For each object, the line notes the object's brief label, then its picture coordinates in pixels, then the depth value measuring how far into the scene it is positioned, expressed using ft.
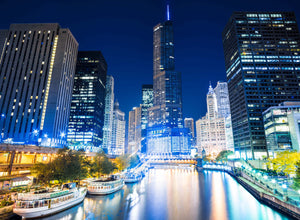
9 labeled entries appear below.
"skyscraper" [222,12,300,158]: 424.87
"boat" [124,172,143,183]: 270.05
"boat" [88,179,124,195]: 174.50
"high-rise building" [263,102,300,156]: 297.33
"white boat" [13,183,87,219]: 103.24
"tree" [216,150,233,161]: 495.16
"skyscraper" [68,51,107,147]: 613.93
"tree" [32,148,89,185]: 139.13
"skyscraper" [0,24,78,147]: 368.89
